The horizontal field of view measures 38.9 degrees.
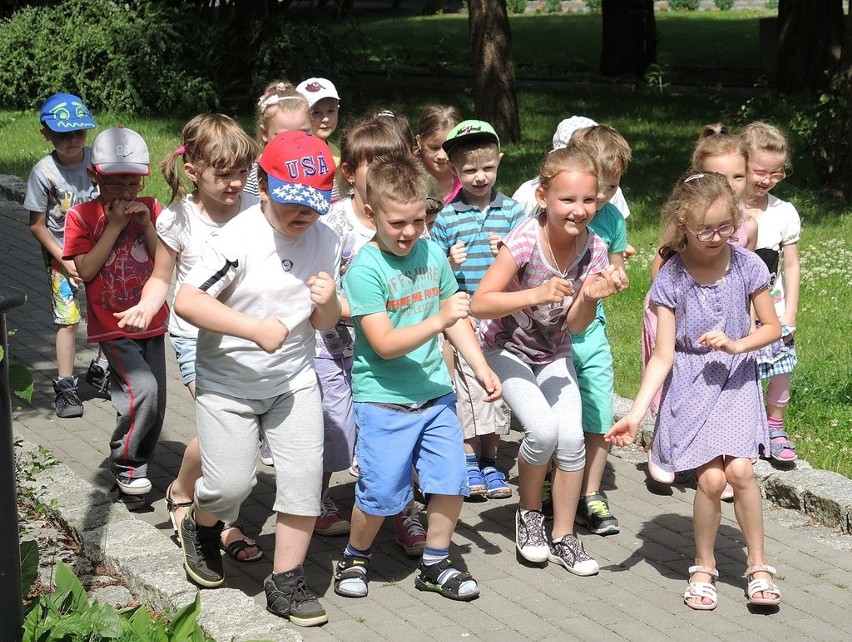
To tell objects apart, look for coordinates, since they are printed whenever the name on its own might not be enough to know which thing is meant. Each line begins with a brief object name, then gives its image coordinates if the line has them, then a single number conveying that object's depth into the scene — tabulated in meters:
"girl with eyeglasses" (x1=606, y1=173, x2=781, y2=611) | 4.77
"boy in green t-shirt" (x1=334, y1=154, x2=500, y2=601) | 4.74
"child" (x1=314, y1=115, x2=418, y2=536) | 5.39
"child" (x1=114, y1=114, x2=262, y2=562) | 5.11
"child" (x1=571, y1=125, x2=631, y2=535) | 5.54
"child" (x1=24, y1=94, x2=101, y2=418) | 7.22
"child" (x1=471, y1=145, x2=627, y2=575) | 4.97
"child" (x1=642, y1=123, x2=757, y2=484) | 5.80
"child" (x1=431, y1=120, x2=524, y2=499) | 5.68
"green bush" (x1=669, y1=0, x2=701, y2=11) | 45.84
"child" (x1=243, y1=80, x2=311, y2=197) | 6.09
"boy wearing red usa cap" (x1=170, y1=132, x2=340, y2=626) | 4.46
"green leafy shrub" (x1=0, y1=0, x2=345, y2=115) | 17.62
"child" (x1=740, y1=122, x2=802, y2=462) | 5.98
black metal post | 3.74
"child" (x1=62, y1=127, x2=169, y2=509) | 5.69
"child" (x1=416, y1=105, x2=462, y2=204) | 6.04
